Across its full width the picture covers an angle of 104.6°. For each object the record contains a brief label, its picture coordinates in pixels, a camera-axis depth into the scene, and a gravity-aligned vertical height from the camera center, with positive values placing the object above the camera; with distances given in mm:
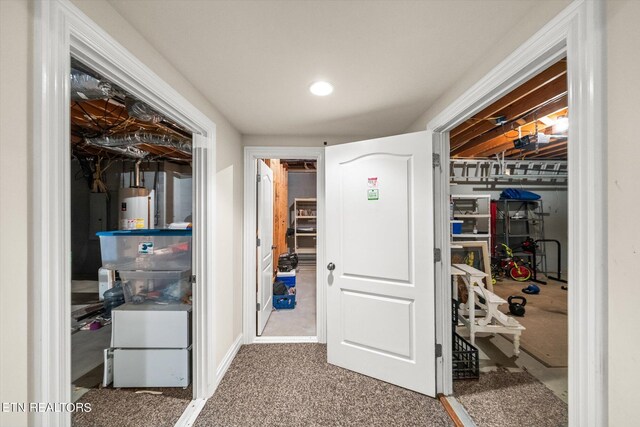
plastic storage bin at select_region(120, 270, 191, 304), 2135 -626
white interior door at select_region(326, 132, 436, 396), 1904 -399
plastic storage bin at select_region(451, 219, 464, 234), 4117 -262
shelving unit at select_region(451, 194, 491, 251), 5271 -28
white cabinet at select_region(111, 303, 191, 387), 1967 -1060
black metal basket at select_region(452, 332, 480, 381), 2150 -1345
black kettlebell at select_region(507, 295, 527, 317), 3402 -1345
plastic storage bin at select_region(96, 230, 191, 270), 2061 -301
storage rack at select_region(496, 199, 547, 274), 5805 -307
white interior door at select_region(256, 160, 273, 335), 2876 -415
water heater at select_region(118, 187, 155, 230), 3879 +97
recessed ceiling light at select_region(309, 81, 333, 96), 1676 +872
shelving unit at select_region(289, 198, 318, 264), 6438 -354
